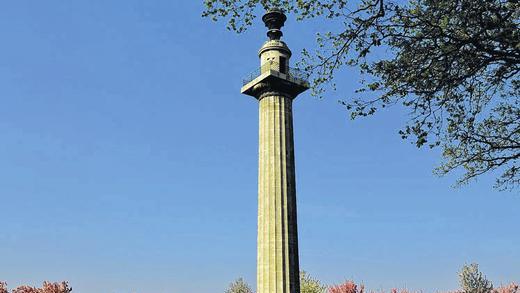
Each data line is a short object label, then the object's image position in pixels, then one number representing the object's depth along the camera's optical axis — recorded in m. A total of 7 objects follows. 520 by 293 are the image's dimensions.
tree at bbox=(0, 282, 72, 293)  53.38
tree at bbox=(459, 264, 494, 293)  54.69
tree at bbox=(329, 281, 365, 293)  62.47
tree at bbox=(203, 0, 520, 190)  13.64
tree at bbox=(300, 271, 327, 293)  58.81
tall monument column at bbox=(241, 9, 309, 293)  35.88
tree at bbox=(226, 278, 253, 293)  73.62
